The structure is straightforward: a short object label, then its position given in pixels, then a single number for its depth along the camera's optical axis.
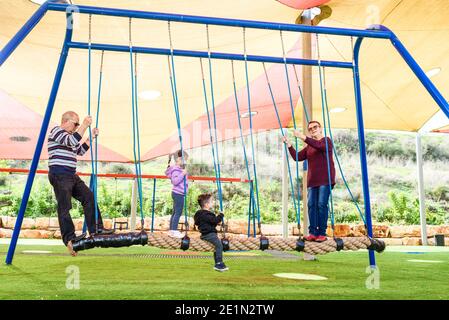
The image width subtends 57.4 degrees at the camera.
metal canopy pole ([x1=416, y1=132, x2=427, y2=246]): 8.90
